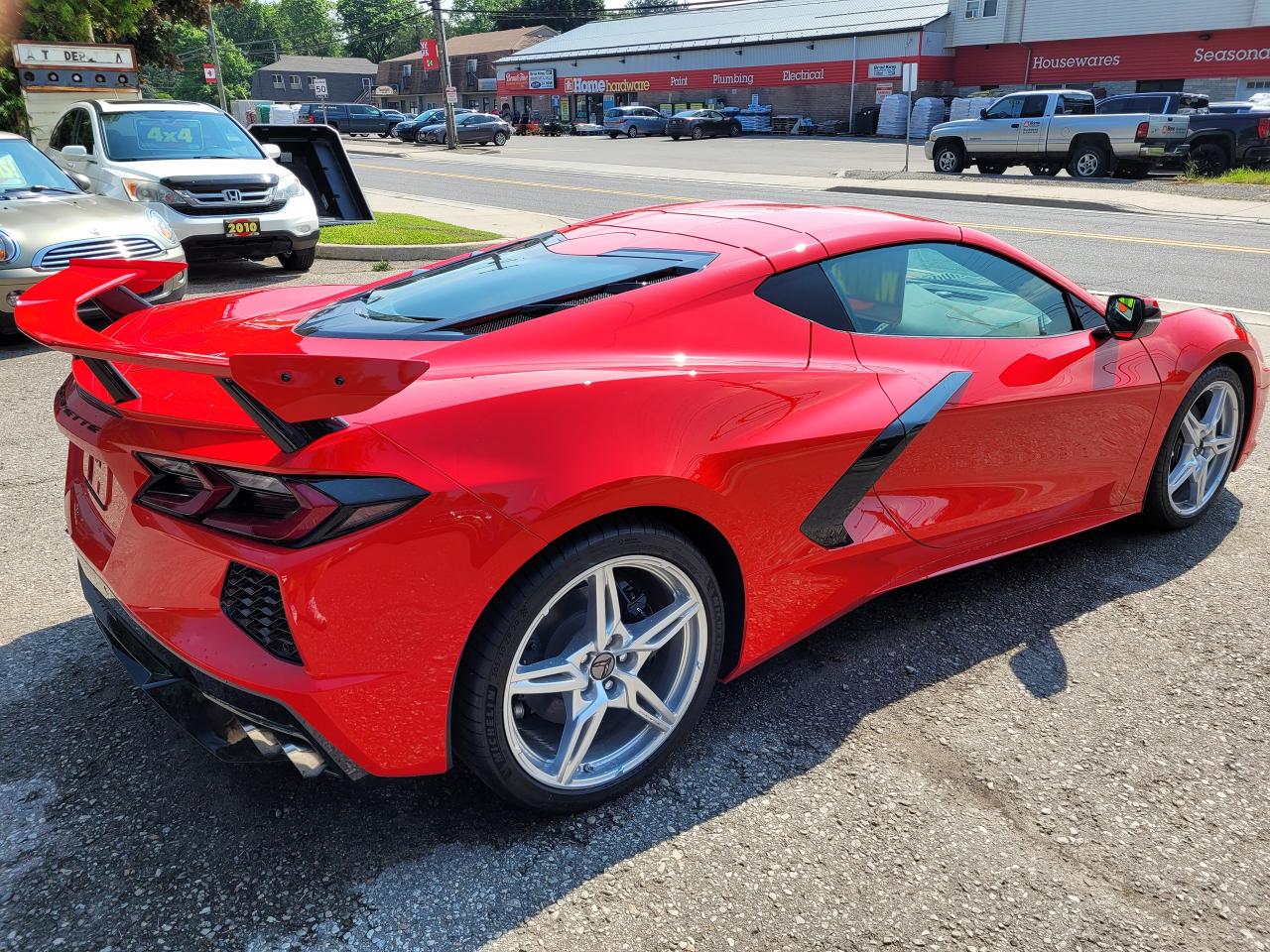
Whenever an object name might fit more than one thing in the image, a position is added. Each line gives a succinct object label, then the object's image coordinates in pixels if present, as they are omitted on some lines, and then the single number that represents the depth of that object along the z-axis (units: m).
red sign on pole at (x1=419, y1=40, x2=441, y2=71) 52.31
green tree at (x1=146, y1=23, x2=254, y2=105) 99.56
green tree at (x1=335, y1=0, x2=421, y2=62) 116.31
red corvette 2.04
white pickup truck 21.69
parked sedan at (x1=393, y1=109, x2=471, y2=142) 46.81
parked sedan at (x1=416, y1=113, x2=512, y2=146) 44.56
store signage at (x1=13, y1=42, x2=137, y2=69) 15.48
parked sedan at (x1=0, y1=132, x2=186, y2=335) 7.09
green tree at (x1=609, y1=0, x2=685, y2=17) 104.12
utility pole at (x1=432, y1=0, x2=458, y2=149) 39.82
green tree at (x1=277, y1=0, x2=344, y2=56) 120.88
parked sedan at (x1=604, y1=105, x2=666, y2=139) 50.72
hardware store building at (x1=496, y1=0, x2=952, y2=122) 49.34
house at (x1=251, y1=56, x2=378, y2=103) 101.56
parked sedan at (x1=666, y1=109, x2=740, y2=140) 46.62
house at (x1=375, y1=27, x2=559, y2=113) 80.81
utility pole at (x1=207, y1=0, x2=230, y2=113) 43.41
